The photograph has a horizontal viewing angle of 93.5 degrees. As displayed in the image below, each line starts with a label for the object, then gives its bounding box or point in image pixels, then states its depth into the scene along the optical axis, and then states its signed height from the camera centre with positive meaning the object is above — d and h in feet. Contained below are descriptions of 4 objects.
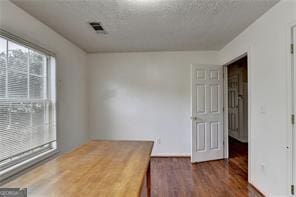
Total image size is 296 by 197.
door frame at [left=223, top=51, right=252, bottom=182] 9.83 -0.93
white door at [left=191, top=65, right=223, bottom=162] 9.24 -1.01
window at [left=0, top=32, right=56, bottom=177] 4.92 -0.20
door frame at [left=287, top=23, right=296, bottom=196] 4.72 -0.35
